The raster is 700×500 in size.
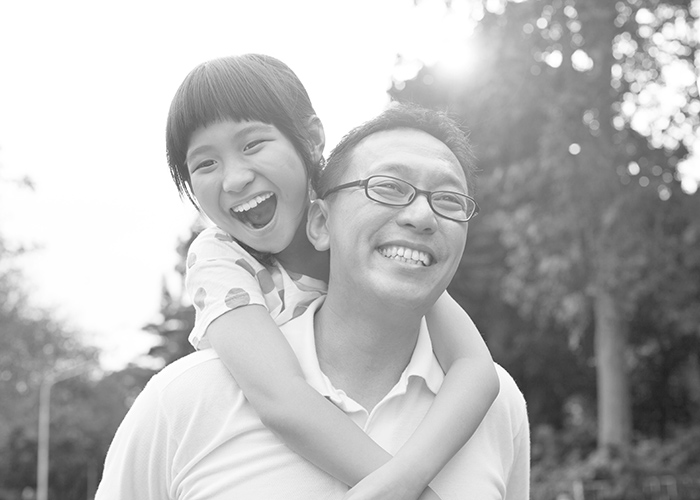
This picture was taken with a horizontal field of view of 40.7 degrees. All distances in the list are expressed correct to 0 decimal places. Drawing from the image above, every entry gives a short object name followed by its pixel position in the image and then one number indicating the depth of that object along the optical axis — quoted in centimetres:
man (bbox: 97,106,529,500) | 219
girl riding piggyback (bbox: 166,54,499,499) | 214
